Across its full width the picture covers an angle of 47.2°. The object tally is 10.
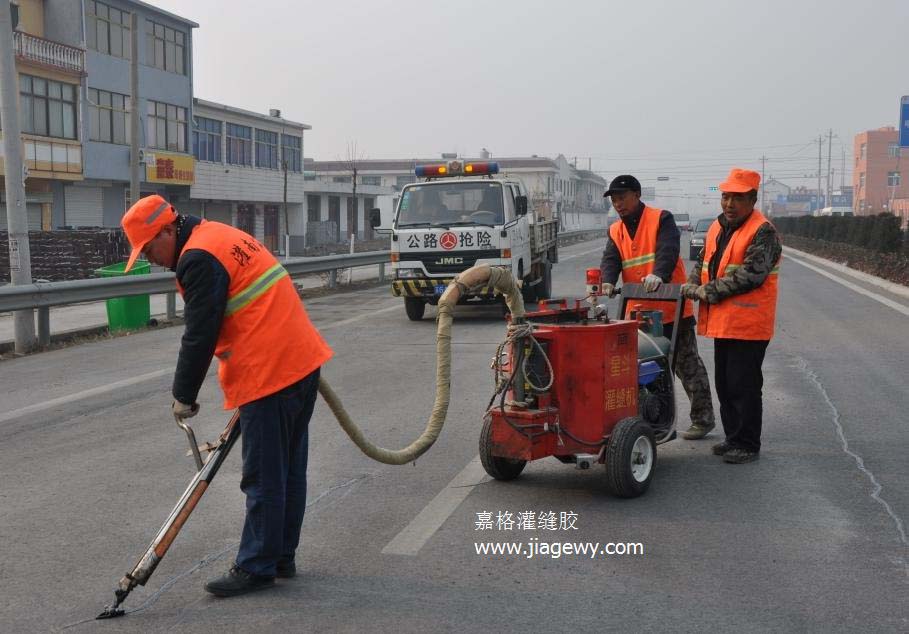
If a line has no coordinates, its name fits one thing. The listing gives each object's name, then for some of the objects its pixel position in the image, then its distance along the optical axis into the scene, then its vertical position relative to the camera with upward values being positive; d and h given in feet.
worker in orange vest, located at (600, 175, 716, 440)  23.67 -1.09
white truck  52.26 -0.81
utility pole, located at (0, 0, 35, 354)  44.93 +1.94
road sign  110.73 +10.49
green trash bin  50.08 -4.97
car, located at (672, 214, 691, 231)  182.00 -1.16
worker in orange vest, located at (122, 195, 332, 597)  14.40 -1.99
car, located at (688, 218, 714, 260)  110.42 -2.27
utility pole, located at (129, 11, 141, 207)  86.33 +7.20
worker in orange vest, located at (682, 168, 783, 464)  22.12 -1.83
